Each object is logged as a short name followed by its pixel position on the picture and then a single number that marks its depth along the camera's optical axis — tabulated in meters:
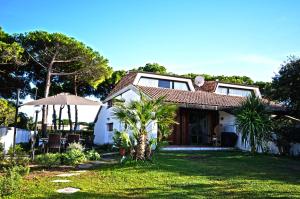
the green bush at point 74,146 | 11.65
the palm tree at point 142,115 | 10.66
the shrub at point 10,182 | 6.57
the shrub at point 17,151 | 10.45
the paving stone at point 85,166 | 10.16
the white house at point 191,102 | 18.73
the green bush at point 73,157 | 10.54
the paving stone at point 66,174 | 8.77
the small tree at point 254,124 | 14.65
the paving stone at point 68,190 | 6.91
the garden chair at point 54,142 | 11.92
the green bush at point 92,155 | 11.76
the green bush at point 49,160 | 10.23
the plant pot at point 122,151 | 10.92
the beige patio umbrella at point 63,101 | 12.70
